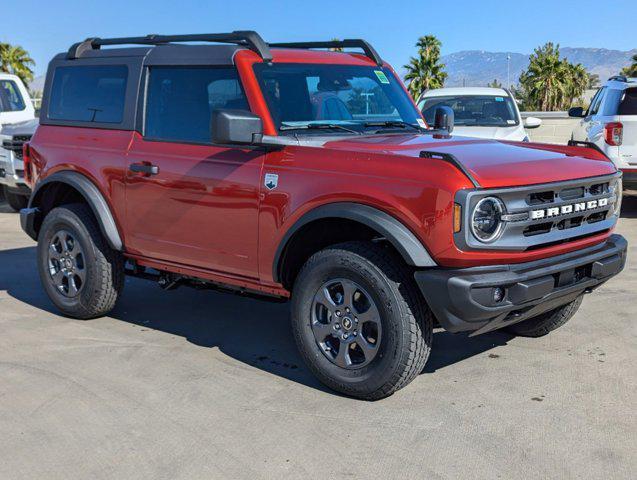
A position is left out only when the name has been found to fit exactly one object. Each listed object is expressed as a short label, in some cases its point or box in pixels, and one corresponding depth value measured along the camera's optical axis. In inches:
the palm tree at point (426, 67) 3169.3
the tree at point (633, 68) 2564.0
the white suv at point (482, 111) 433.4
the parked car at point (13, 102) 521.7
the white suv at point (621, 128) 407.5
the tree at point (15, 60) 3176.7
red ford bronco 158.1
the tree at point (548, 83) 3201.3
